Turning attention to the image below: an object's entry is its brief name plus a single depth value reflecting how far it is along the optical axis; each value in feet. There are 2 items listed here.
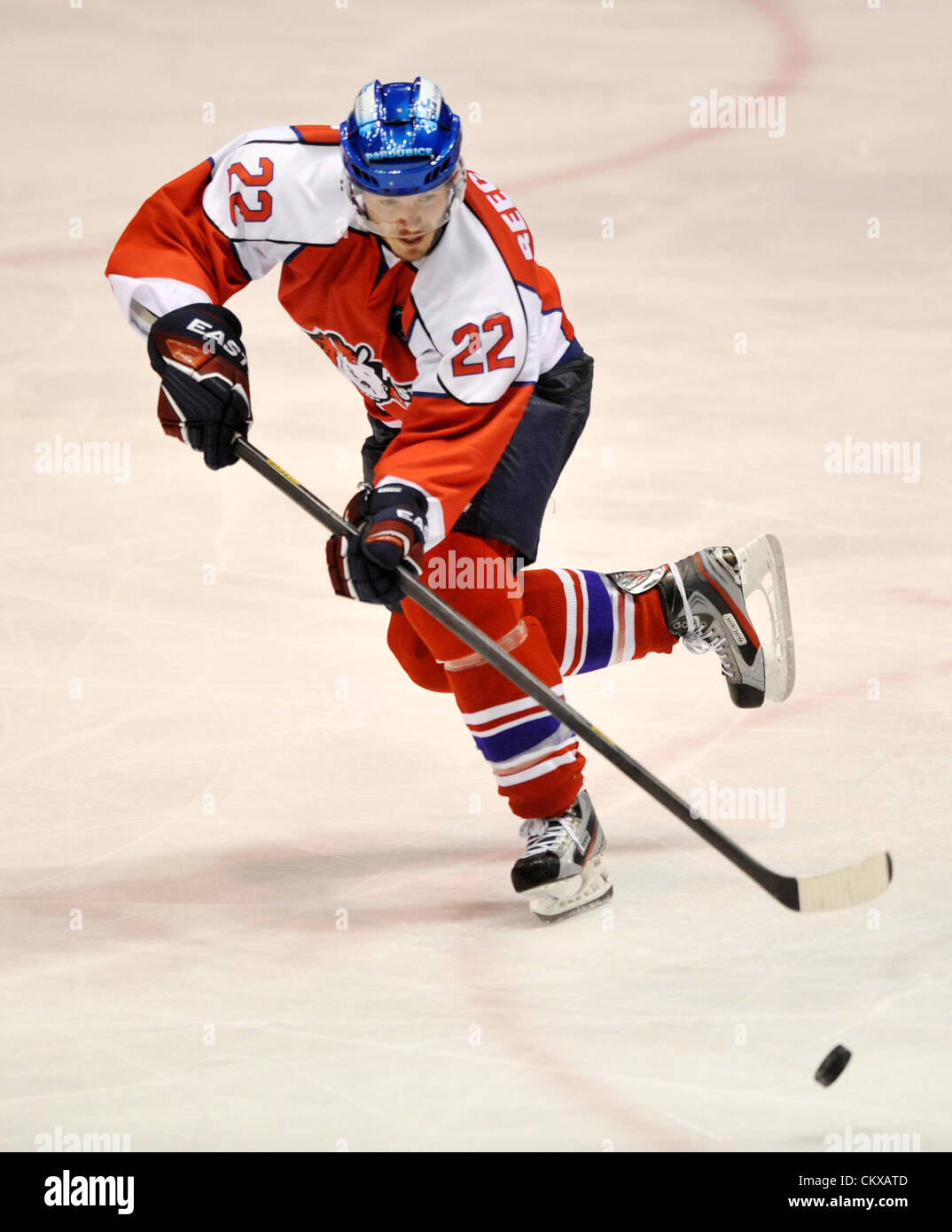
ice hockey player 15.20
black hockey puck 13.51
